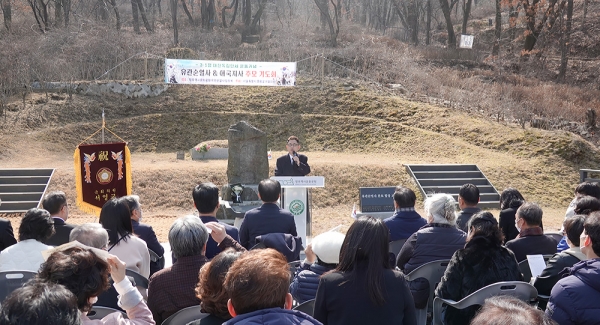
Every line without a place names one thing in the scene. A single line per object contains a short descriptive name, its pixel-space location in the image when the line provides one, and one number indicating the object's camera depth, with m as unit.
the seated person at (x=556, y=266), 3.86
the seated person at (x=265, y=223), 5.34
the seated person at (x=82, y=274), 2.54
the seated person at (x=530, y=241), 4.70
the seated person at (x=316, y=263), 3.48
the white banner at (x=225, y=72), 20.28
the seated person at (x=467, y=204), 5.71
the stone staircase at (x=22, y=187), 13.18
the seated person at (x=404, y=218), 5.36
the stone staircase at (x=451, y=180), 14.18
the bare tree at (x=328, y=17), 35.84
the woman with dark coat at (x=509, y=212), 5.99
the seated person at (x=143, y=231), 5.12
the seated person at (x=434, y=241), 4.44
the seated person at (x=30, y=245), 4.14
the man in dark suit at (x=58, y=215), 5.32
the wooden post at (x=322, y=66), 24.48
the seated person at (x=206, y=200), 5.16
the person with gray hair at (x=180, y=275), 3.48
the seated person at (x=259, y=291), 2.27
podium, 8.41
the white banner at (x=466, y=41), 31.75
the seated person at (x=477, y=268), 3.79
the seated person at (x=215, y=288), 2.79
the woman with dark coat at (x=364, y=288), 2.98
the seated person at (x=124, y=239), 4.45
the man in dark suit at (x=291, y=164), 9.23
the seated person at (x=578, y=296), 3.01
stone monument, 10.62
